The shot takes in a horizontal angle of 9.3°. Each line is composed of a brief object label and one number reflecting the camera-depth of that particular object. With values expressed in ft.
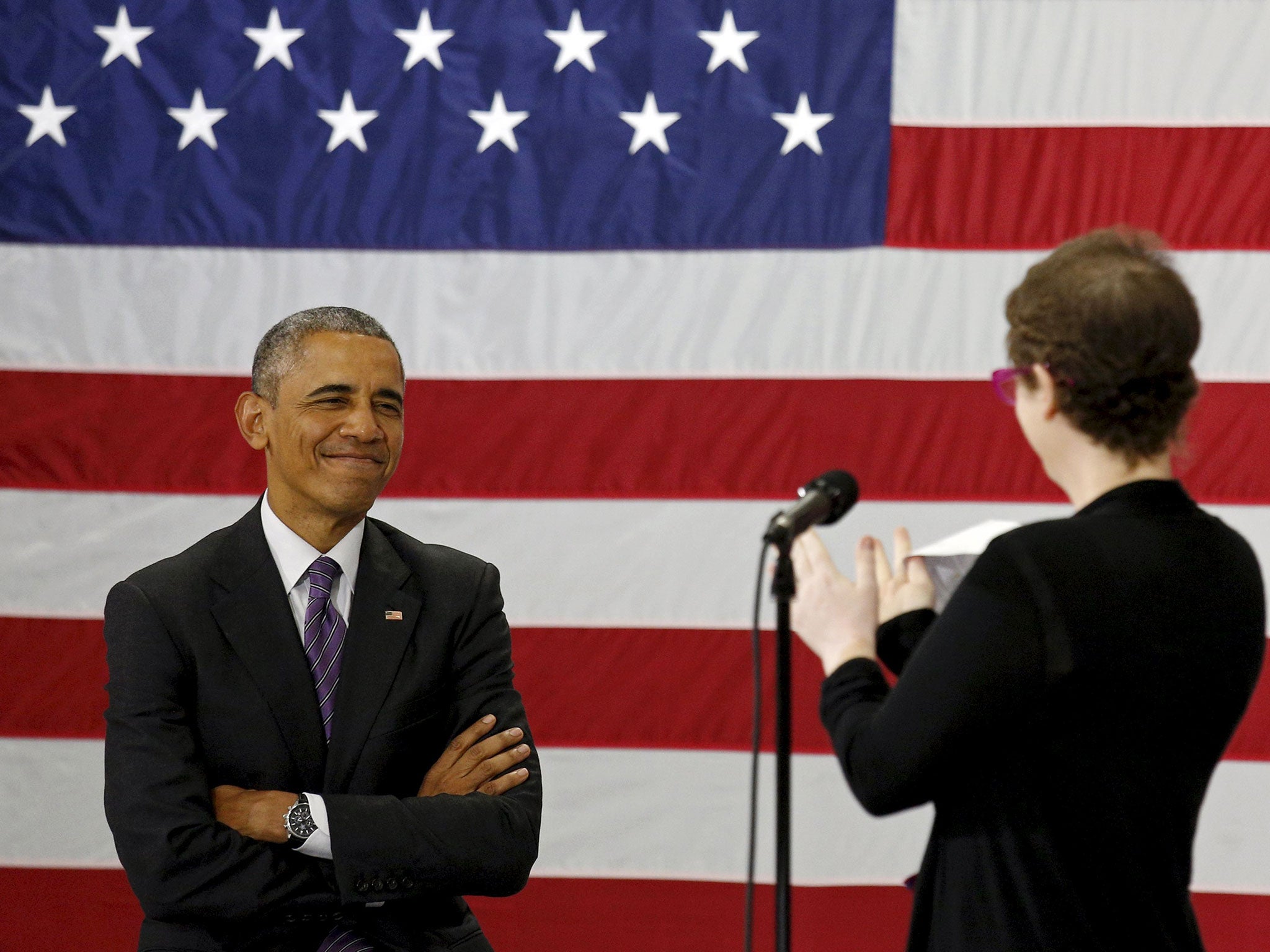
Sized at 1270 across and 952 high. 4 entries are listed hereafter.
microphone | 28.72
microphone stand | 28.76
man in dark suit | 29.93
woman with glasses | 28.40
